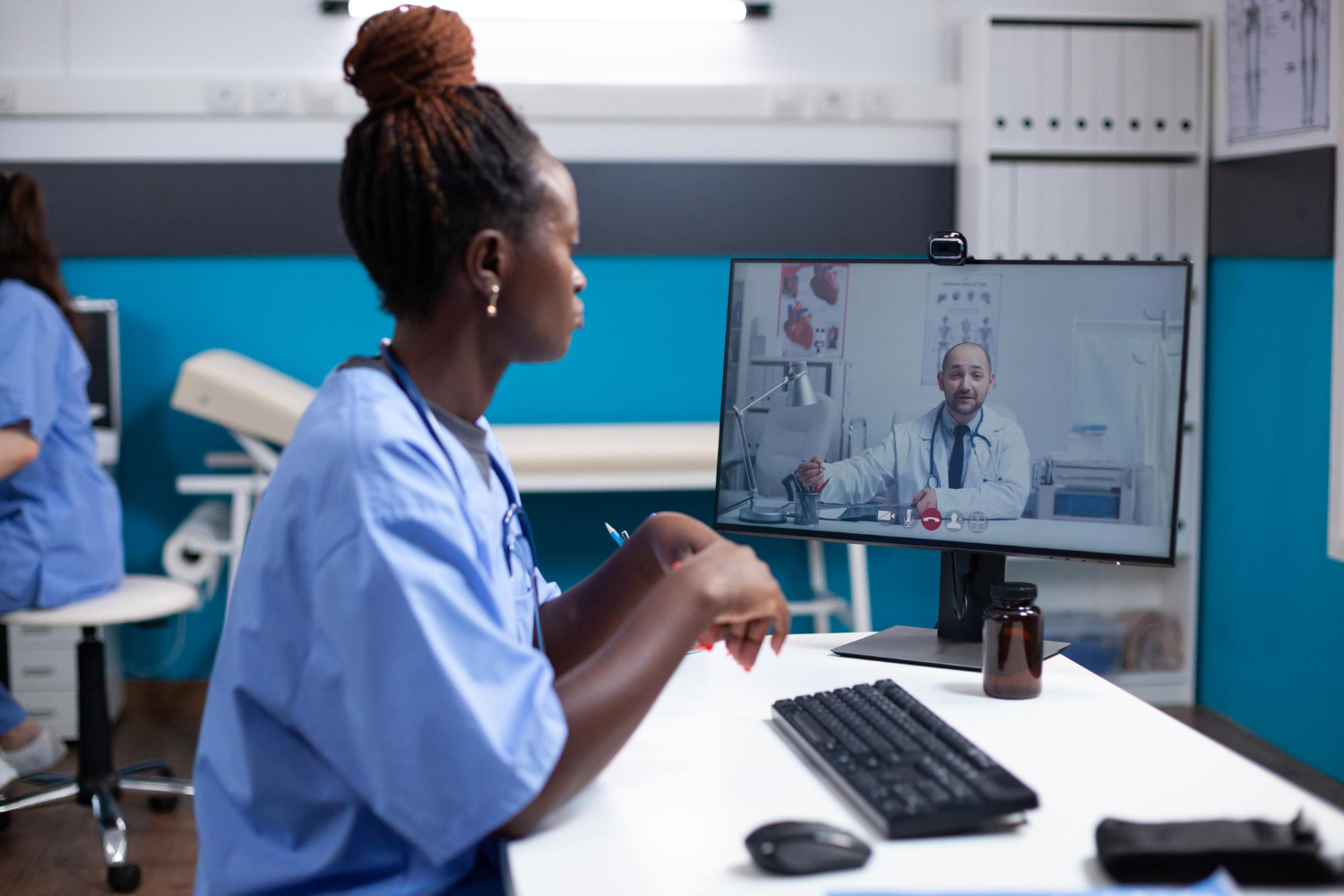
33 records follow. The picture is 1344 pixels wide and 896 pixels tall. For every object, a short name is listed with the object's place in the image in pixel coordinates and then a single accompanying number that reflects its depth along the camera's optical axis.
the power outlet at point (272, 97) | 3.04
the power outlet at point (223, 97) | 3.02
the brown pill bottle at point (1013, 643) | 1.20
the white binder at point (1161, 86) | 3.07
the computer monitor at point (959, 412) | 1.25
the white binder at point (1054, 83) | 3.05
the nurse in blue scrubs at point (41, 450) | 2.32
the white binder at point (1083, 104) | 3.06
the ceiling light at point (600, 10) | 3.10
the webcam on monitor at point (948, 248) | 1.33
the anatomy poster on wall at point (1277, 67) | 2.57
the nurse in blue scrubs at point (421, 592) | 0.82
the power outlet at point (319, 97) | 3.04
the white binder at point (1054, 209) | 3.08
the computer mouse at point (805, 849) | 0.82
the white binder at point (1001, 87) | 3.04
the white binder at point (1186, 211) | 3.11
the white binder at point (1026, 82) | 3.05
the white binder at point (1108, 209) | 3.09
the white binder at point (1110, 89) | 3.06
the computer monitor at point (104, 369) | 2.90
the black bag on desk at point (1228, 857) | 0.79
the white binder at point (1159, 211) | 3.10
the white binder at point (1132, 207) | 3.10
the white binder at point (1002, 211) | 3.07
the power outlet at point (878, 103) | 3.18
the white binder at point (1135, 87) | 3.06
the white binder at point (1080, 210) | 3.09
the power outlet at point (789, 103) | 3.16
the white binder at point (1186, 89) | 3.08
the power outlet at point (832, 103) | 3.18
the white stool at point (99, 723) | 2.31
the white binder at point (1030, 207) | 3.07
